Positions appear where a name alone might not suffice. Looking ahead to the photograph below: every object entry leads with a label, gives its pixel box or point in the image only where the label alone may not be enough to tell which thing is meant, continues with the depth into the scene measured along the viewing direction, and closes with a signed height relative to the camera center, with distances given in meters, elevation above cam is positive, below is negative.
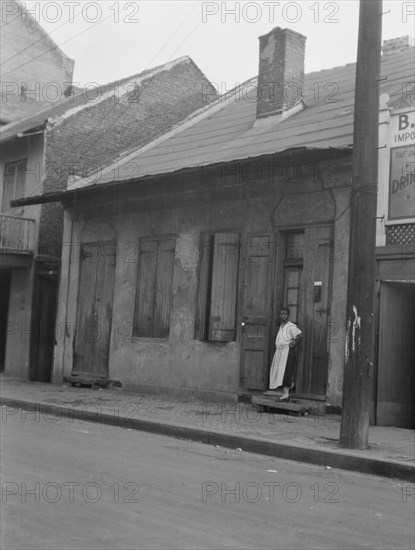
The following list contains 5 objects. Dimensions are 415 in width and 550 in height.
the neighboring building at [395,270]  11.85 +1.06
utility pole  9.48 +1.18
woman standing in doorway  13.33 -0.37
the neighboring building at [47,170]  20.08 +3.95
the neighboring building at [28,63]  30.38 +10.41
